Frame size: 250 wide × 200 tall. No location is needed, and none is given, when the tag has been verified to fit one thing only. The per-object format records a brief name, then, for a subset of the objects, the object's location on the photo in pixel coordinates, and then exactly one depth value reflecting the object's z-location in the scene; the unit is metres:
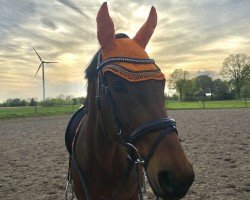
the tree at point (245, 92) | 48.07
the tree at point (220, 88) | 54.36
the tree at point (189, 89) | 63.17
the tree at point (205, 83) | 70.83
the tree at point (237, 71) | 53.25
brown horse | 1.56
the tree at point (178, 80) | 64.07
